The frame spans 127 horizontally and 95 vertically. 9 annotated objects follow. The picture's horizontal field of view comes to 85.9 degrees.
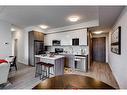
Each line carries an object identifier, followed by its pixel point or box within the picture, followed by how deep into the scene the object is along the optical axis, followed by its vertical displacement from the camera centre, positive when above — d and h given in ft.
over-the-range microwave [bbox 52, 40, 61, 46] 14.68 +0.91
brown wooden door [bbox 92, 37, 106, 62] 17.41 -0.67
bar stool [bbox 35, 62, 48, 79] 9.38 -3.46
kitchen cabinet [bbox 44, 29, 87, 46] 11.96 +2.08
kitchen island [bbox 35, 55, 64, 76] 8.75 -2.12
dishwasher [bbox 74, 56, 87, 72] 11.38 -2.94
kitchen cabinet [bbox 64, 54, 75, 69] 12.55 -2.56
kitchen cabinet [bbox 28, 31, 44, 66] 14.27 +1.00
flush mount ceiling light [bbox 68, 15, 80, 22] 9.34 +4.07
